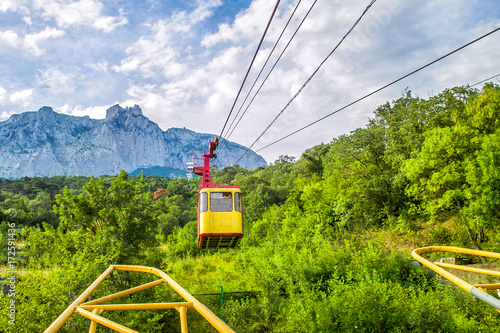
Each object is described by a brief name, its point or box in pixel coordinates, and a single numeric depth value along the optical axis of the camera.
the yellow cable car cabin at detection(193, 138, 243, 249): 14.62
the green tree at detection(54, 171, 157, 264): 22.25
